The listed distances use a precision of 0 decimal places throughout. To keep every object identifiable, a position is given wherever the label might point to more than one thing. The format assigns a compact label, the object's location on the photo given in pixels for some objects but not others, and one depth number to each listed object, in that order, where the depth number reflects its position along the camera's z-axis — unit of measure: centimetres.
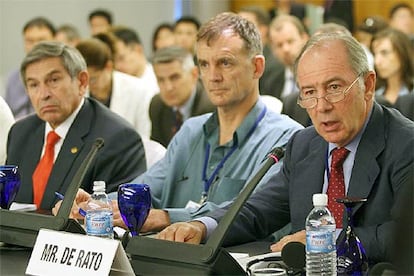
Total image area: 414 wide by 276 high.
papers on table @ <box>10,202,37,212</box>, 467
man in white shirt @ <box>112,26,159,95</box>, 1113
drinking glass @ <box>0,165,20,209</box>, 398
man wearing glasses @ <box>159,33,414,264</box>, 362
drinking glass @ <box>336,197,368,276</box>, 311
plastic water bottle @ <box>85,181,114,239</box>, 343
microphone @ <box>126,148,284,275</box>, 296
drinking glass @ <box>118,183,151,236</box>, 351
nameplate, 299
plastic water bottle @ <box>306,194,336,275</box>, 294
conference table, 331
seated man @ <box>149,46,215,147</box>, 816
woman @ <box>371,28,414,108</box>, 856
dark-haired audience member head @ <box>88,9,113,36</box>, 1449
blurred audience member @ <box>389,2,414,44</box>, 1445
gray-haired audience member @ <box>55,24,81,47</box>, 1208
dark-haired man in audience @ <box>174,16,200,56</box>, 1318
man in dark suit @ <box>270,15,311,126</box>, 1061
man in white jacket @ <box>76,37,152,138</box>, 822
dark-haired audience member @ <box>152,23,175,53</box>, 1370
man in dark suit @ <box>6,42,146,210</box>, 519
